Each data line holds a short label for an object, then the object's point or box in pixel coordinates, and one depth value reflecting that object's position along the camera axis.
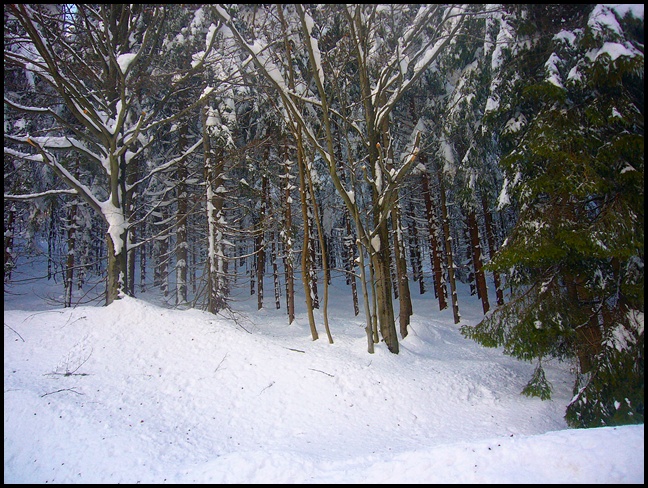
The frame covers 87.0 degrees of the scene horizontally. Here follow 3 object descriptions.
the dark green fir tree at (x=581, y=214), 5.08
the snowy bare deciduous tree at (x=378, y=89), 7.96
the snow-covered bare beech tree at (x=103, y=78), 7.88
